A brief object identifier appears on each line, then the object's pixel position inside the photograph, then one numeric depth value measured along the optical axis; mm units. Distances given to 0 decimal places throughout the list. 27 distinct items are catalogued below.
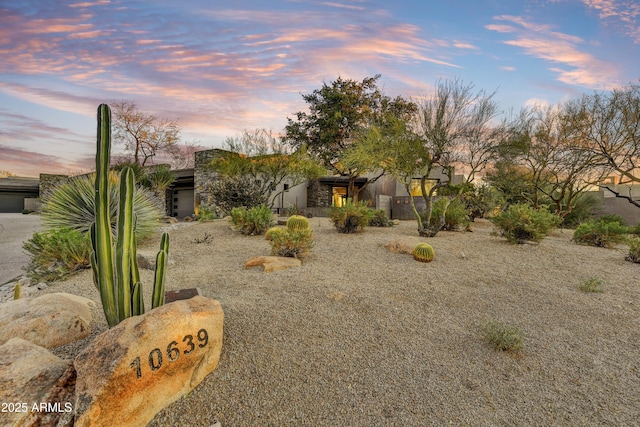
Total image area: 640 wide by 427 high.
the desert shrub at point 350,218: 8844
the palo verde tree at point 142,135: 19594
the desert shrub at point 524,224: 7125
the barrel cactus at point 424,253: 5777
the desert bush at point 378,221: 10945
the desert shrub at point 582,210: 13898
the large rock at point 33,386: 1596
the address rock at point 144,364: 1649
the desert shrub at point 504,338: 2713
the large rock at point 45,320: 2387
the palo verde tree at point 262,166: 13531
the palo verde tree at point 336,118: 18375
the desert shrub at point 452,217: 9680
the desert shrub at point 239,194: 12805
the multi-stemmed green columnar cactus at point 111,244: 2131
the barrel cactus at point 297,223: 7875
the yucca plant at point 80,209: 6797
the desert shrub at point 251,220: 8680
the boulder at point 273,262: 5059
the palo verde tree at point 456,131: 9430
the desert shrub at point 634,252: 5793
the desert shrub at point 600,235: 7387
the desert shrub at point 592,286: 4306
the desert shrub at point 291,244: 5803
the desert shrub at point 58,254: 4891
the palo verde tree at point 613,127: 9664
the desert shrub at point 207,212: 12125
